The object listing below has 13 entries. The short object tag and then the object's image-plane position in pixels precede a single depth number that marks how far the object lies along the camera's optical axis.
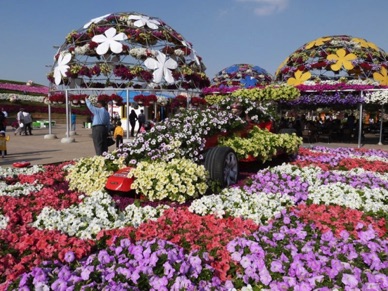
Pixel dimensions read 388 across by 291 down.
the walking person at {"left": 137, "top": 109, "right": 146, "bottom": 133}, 21.31
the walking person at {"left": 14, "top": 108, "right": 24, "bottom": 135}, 22.33
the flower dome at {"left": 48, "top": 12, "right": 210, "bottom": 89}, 16.03
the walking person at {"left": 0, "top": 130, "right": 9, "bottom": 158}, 11.75
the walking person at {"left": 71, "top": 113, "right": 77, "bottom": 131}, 26.00
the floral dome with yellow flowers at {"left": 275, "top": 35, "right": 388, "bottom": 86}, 20.39
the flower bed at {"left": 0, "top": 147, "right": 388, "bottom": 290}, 2.74
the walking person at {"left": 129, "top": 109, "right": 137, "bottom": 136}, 21.05
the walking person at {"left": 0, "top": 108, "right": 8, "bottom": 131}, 16.64
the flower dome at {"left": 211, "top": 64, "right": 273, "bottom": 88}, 28.05
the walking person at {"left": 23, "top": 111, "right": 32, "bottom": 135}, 22.53
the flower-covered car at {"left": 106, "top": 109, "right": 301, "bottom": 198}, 5.16
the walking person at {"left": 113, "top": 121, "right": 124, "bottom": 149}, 13.83
